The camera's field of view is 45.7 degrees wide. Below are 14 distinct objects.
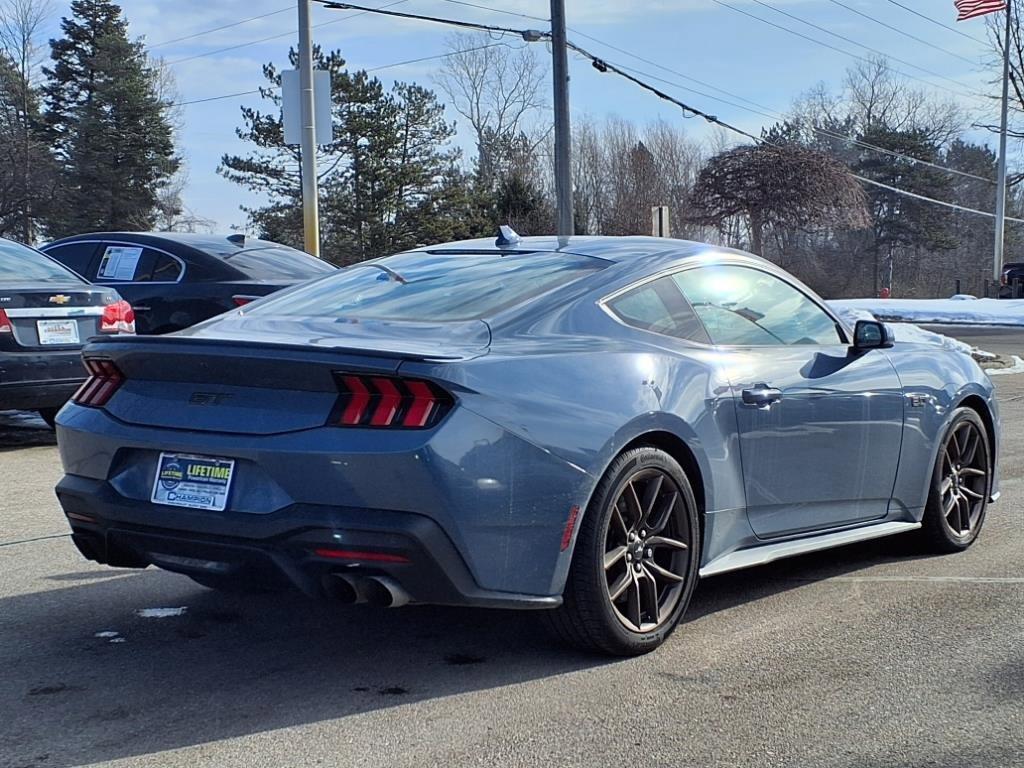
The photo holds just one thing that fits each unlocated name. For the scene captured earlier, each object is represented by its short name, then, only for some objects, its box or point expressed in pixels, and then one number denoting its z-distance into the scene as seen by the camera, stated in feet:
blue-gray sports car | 12.01
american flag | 112.27
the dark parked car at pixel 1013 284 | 129.39
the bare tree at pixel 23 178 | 177.99
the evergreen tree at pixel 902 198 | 214.69
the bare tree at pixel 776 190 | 135.23
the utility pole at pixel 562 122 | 71.82
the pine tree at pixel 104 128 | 173.58
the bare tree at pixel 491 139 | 197.98
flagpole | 139.54
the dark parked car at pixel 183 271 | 33.65
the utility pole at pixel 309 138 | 62.18
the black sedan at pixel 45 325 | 28.66
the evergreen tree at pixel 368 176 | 151.23
